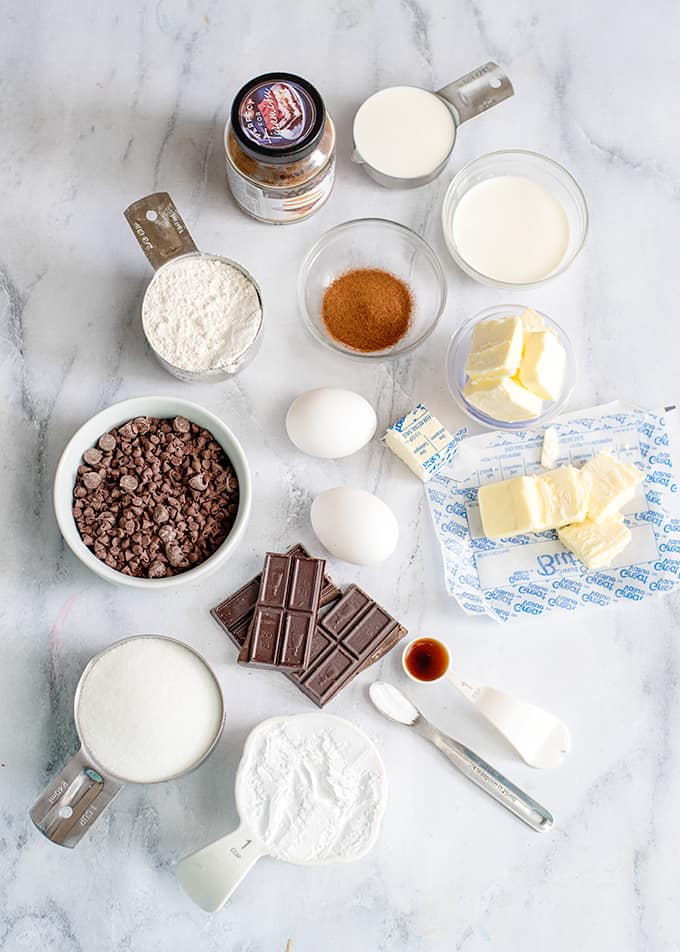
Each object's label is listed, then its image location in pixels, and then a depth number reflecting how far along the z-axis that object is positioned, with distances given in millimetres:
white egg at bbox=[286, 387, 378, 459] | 795
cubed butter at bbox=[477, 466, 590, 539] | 799
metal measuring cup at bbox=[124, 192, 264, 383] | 795
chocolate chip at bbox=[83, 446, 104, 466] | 784
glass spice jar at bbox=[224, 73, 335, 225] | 769
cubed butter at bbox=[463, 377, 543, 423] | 781
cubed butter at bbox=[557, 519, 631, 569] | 805
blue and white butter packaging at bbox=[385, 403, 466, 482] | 807
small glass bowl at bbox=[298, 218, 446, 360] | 840
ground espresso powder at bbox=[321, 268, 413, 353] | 826
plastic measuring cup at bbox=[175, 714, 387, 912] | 762
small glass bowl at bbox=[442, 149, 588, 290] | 839
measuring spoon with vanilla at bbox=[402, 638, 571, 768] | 798
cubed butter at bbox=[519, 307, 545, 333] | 805
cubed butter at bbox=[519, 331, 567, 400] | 783
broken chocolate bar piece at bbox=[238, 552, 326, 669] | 790
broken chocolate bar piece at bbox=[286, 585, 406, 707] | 799
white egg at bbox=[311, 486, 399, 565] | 788
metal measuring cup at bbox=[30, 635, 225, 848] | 744
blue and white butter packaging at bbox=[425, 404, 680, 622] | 825
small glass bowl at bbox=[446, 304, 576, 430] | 829
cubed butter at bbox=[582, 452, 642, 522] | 810
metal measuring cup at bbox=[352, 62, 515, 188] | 840
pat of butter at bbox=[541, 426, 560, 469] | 829
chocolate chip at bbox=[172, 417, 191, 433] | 791
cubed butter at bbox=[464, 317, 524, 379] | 776
